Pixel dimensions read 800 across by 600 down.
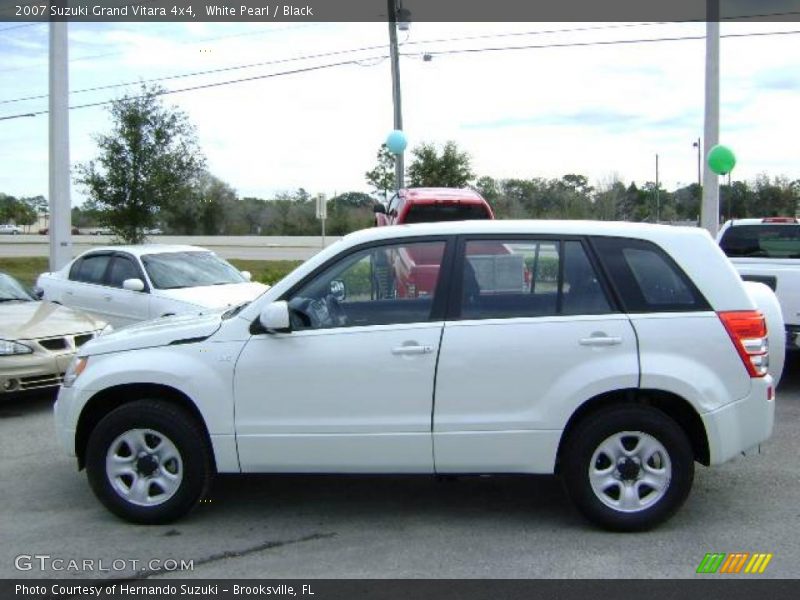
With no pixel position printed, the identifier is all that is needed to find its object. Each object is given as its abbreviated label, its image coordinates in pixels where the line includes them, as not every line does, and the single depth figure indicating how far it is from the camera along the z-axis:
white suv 4.46
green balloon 12.94
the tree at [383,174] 26.56
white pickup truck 7.83
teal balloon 17.67
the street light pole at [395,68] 18.78
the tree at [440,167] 25.14
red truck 12.00
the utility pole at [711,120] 13.62
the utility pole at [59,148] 15.05
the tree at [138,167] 17.80
